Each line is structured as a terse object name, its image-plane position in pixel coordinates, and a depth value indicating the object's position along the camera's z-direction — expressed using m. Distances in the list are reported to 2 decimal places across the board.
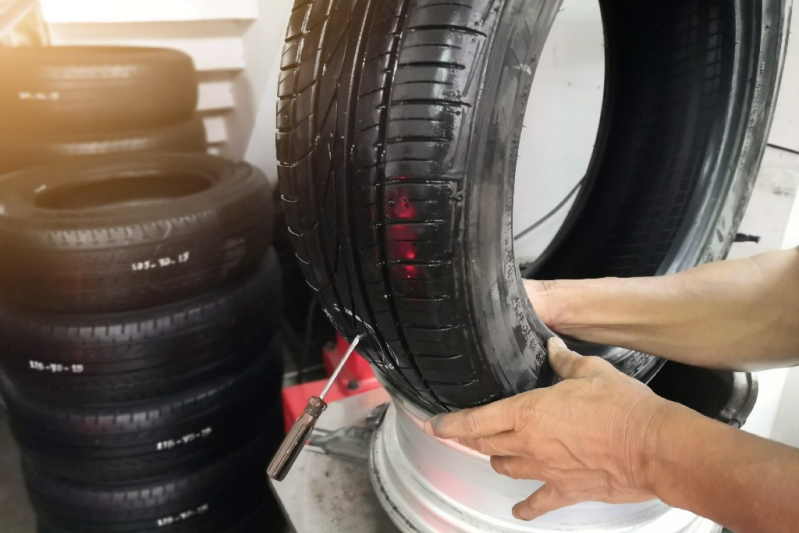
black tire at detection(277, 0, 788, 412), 0.41
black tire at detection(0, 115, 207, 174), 1.30
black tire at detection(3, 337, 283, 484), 0.99
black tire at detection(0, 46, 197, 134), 1.24
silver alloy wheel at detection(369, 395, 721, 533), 0.59
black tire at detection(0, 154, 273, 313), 0.91
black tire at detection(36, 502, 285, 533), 1.14
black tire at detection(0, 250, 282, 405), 0.94
